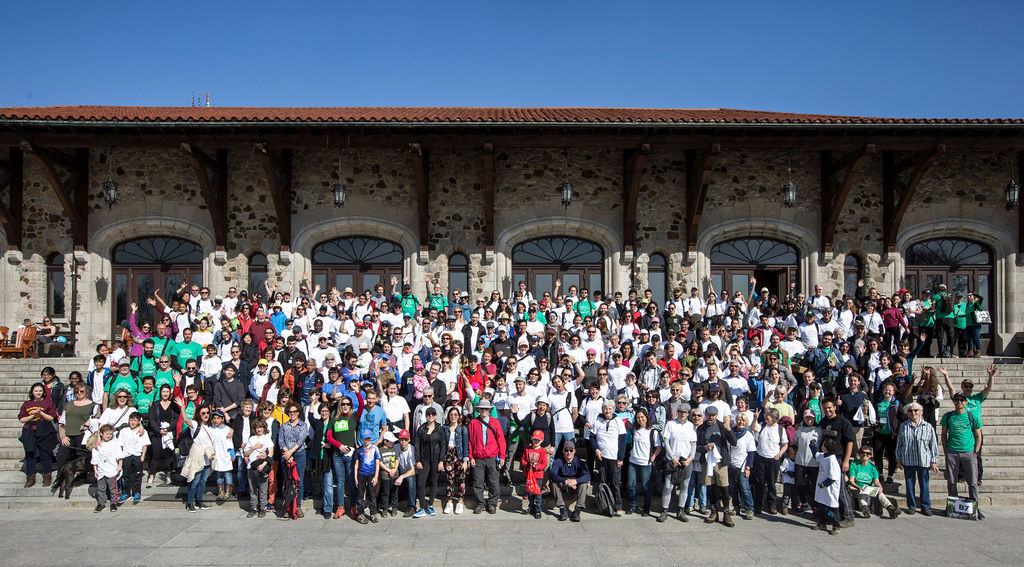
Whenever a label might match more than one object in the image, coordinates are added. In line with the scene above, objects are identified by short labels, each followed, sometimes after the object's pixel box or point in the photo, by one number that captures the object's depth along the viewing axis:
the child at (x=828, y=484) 7.16
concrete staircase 8.24
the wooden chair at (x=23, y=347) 12.31
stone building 13.73
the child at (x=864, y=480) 7.65
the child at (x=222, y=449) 7.89
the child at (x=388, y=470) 7.58
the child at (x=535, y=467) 7.60
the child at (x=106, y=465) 7.83
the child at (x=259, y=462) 7.61
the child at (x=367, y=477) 7.62
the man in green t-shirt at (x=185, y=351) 9.69
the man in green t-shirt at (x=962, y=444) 8.02
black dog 8.16
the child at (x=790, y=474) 7.89
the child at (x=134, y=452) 7.99
